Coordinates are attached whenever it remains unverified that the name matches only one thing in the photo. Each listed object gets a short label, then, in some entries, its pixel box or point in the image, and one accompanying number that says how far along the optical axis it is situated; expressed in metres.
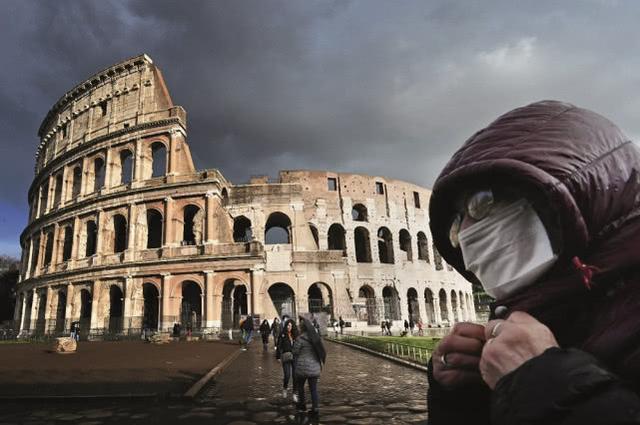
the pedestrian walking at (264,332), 15.50
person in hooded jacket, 0.60
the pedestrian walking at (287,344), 6.65
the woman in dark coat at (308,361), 5.37
